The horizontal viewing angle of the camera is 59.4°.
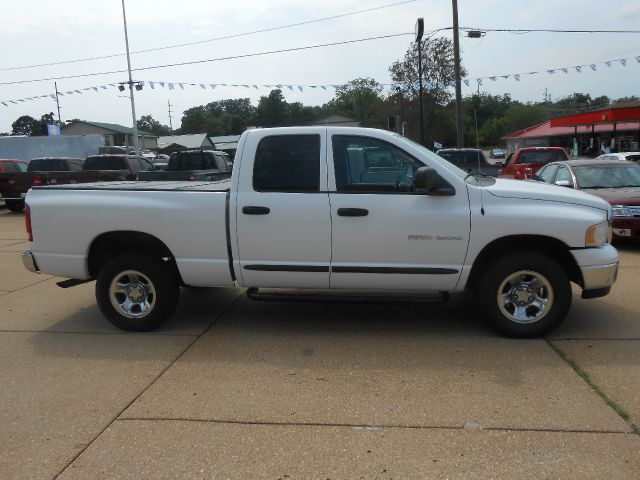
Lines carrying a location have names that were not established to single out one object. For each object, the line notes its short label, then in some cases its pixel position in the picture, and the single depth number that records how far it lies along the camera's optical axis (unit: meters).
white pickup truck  4.81
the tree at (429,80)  57.94
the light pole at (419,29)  19.03
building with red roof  28.94
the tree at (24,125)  106.06
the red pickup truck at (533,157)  16.06
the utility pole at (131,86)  32.06
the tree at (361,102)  74.79
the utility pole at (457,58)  22.64
